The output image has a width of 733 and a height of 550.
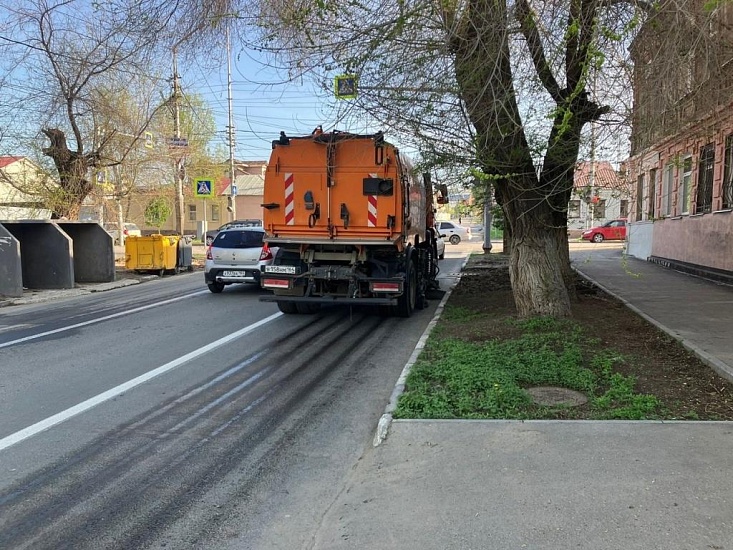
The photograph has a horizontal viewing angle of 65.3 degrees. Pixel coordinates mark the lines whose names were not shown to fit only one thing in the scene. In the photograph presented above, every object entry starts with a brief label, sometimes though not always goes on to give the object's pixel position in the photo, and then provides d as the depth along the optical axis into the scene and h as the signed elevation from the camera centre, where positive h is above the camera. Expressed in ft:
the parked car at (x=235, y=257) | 43.70 -2.08
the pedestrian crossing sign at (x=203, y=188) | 82.02 +5.97
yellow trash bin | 62.18 -2.57
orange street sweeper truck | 30.78 +0.59
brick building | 19.39 +5.80
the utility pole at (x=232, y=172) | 97.30 +10.55
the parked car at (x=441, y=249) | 82.68 -2.65
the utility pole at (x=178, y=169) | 72.13 +8.92
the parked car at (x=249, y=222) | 59.98 +0.93
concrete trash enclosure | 43.57 -2.29
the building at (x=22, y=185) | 59.98 +4.65
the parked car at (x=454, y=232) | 138.62 -0.22
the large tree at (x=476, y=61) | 19.97 +6.28
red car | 126.72 -0.03
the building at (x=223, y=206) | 182.70 +7.81
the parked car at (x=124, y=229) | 95.12 +0.06
